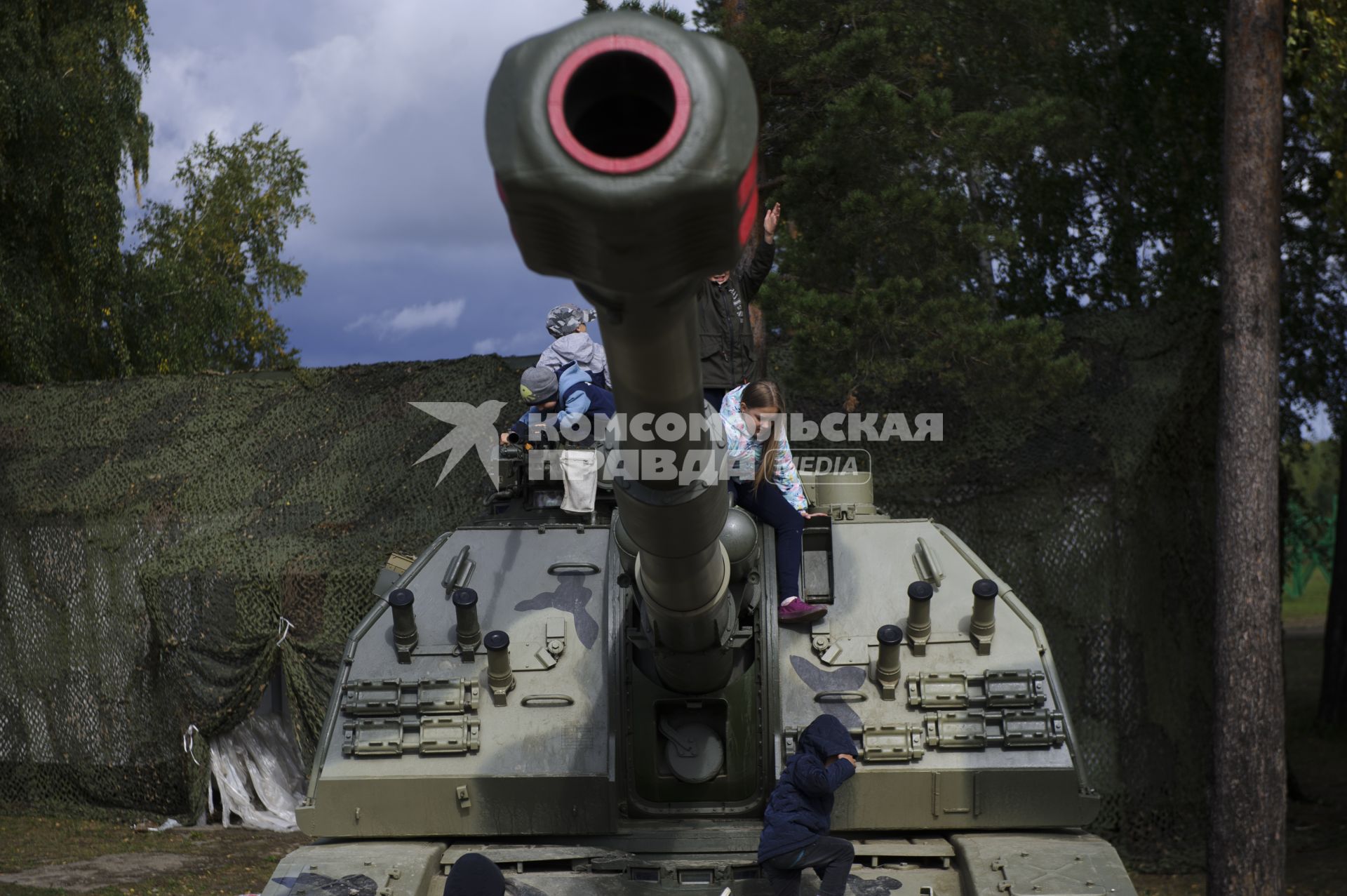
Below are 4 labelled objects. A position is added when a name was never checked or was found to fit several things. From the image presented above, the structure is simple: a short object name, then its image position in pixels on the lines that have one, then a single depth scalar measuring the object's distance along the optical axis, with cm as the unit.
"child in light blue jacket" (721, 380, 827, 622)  651
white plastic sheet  1259
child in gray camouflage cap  797
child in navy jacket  565
